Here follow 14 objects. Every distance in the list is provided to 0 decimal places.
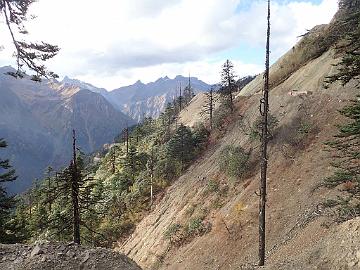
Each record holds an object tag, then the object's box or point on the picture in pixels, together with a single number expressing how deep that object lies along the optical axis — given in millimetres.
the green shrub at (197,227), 35769
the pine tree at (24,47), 12461
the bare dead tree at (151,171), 53794
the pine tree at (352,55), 15828
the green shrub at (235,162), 40309
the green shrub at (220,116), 57969
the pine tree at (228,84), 59312
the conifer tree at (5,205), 26041
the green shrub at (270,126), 42719
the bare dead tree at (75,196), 24156
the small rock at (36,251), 13334
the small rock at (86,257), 13227
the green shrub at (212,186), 41547
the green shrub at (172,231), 38853
